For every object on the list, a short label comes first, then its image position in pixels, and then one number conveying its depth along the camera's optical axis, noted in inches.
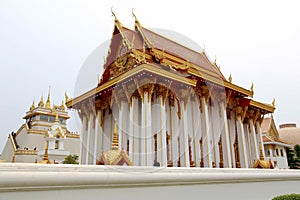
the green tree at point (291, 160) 906.7
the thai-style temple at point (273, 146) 784.3
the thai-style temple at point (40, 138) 979.9
